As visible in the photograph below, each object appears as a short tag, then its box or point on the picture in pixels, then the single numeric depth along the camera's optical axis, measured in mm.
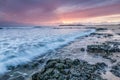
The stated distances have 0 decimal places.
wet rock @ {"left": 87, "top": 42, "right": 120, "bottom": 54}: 4745
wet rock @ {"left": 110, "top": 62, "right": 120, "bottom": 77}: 2663
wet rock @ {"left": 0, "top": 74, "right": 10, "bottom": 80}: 2577
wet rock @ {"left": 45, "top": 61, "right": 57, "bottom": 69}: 2764
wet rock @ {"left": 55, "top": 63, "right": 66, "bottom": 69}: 2614
